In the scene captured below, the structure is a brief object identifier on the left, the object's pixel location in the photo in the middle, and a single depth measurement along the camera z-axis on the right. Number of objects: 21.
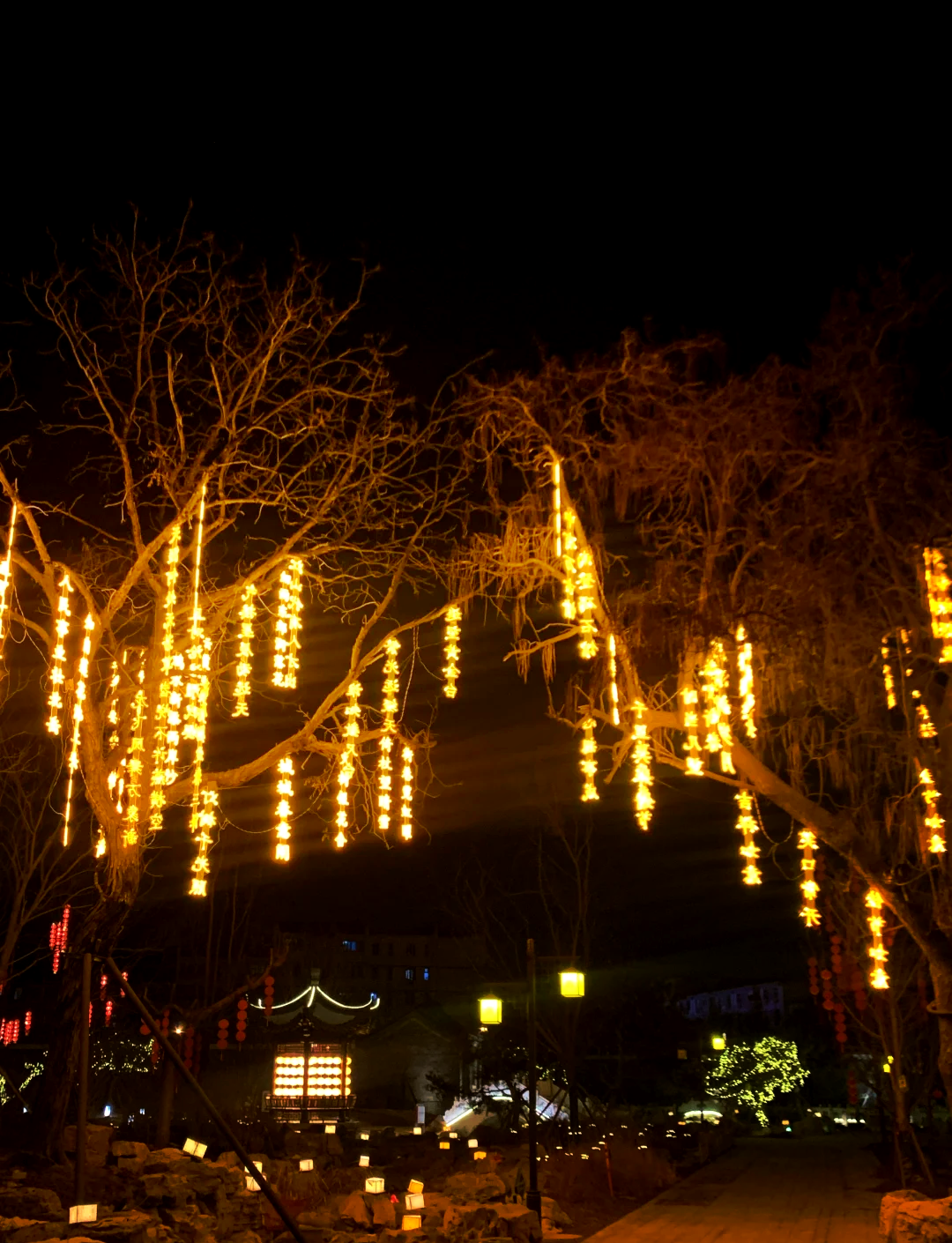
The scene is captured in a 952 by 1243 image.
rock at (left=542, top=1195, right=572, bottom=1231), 13.12
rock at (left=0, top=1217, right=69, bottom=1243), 7.86
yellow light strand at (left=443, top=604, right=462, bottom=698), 10.99
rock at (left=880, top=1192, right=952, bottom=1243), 7.78
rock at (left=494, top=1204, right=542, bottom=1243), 10.78
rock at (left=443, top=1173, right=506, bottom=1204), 13.13
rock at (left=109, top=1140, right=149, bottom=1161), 12.38
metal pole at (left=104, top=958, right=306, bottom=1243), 7.71
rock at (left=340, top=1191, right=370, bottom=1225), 11.93
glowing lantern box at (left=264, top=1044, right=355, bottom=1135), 21.61
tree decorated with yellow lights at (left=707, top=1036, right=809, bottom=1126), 38.78
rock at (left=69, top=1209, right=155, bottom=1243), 8.17
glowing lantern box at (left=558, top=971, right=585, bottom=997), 15.38
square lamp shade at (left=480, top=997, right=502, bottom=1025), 16.56
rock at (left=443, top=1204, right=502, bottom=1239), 10.61
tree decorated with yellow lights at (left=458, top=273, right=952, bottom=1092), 9.03
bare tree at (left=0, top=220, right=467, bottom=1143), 10.89
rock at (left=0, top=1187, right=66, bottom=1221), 9.11
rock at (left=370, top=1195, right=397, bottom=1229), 12.01
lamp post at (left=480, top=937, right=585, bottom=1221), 12.45
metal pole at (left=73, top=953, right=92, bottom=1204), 7.82
